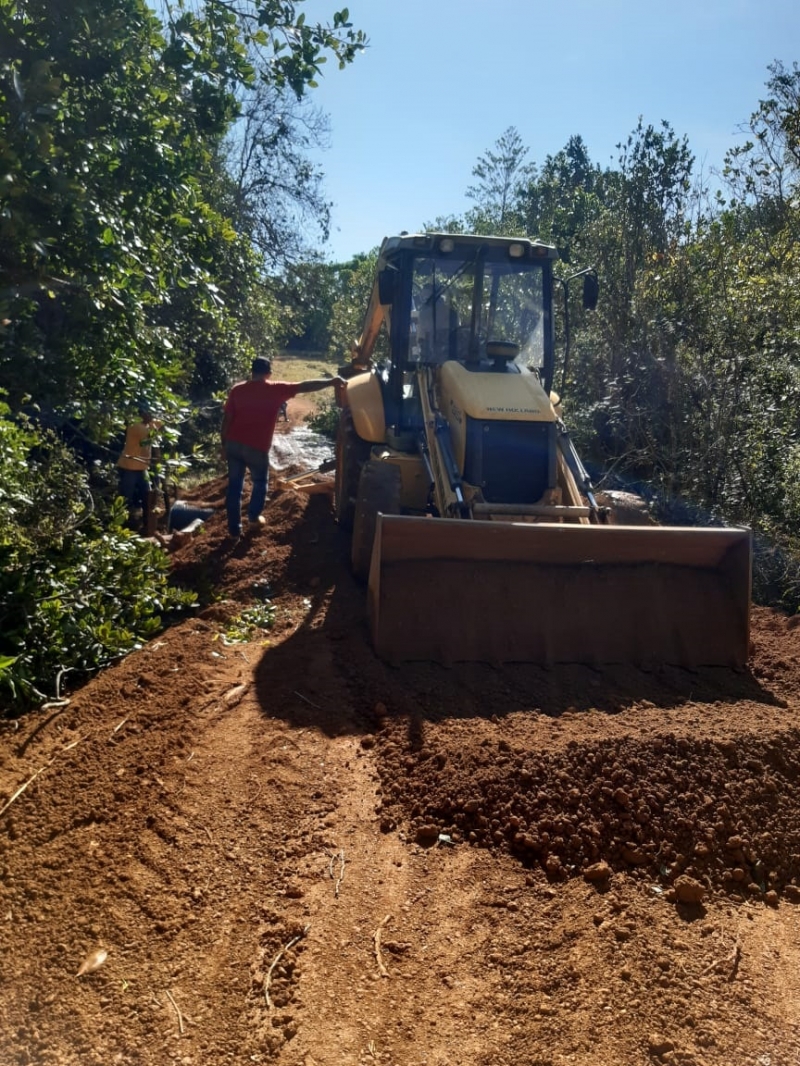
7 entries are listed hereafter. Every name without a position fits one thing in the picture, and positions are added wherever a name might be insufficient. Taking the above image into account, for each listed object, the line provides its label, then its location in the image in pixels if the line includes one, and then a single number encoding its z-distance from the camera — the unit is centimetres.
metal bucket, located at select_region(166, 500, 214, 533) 973
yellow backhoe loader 539
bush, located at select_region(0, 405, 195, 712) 462
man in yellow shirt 832
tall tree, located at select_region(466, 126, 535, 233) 2303
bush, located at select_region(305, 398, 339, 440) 1766
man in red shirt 836
